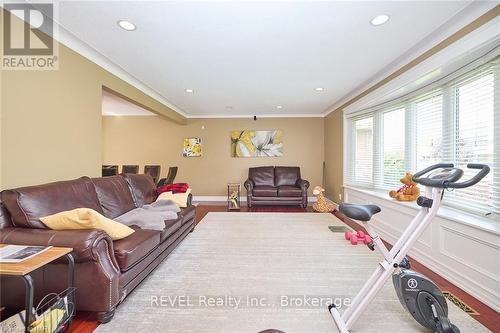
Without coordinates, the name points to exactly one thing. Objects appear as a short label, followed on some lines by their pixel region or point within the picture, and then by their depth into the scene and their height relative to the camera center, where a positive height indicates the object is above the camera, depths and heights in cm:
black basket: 131 -97
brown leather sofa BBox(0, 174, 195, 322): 157 -68
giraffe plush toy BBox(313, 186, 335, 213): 514 -95
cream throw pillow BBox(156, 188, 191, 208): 340 -52
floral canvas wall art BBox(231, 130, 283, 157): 652 +64
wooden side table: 120 -58
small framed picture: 659 +57
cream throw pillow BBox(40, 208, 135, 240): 167 -44
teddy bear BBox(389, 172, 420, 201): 305 -36
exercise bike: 139 -75
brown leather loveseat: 549 -62
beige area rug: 161 -115
